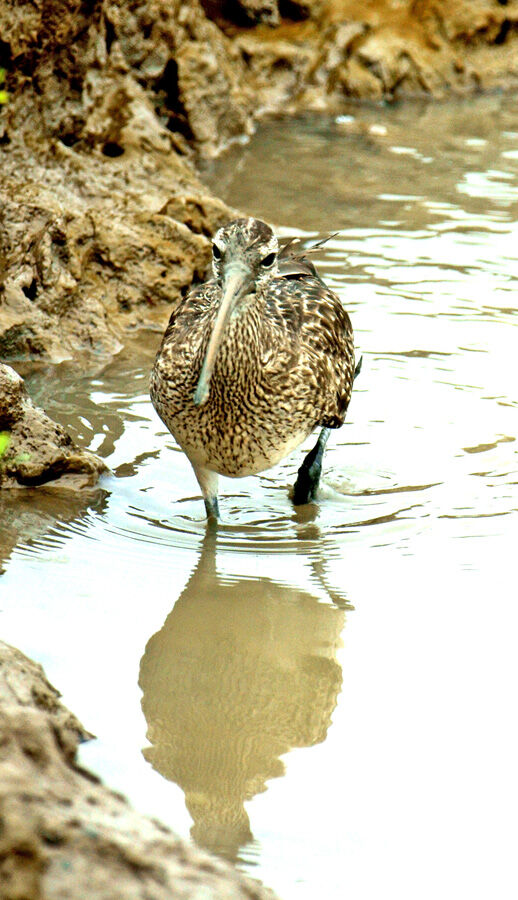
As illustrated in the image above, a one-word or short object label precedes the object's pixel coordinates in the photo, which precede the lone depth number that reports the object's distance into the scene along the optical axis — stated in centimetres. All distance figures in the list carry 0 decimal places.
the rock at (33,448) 1152
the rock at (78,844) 475
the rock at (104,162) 1521
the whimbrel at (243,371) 961
